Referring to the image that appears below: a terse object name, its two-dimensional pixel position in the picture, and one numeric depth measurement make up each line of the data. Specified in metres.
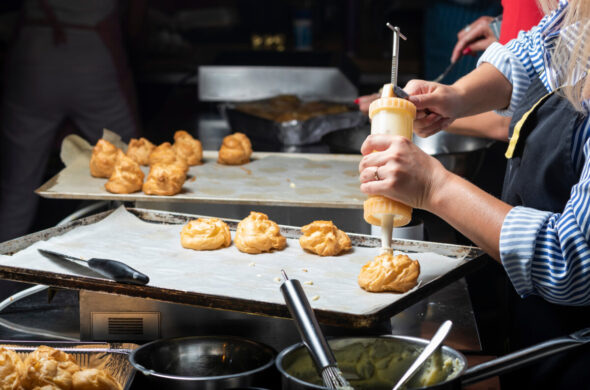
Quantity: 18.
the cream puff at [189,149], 2.84
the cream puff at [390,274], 1.55
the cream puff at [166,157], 2.72
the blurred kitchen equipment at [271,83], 4.40
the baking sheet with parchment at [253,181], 2.38
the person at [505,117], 2.42
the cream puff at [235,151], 2.87
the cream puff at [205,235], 1.87
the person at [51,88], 4.37
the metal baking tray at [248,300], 1.40
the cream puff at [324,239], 1.83
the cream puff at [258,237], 1.85
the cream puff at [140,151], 2.89
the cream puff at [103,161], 2.63
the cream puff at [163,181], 2.40
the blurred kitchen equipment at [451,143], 2.85
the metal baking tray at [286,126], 3.58
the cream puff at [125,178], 2.45
